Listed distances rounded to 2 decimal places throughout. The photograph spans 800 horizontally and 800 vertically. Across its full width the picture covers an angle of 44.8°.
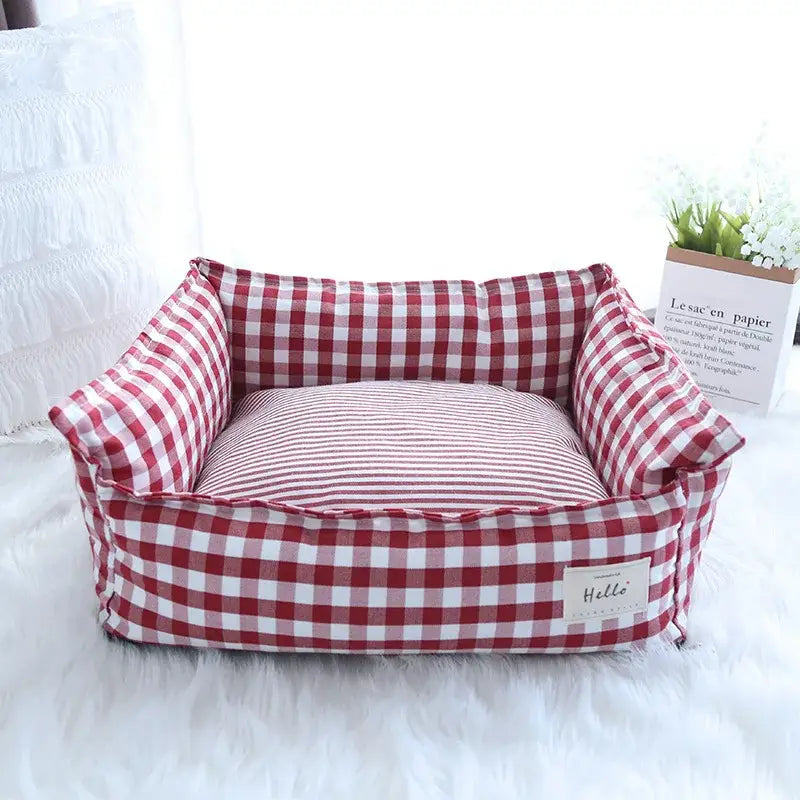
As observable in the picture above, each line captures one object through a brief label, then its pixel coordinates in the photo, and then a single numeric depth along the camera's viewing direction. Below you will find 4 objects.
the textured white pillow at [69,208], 1.38
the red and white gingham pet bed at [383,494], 0.98
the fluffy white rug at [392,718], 0.92
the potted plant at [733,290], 1.56
